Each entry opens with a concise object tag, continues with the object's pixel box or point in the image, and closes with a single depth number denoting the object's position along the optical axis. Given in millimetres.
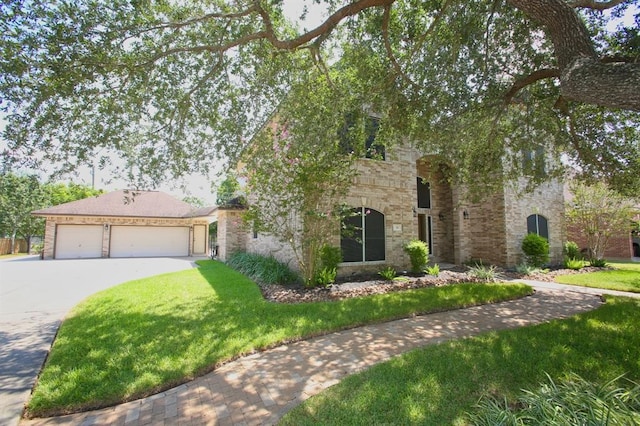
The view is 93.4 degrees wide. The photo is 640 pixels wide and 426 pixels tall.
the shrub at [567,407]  2170
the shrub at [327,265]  8805
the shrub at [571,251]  14227
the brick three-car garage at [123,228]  21656
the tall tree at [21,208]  27750
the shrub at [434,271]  10570
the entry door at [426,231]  14471
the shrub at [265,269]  9562
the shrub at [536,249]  12609
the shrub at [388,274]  9719
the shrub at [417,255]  10836
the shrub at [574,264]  12531
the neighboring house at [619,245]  20308
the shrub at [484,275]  10036
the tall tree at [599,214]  13523
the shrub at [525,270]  11300
